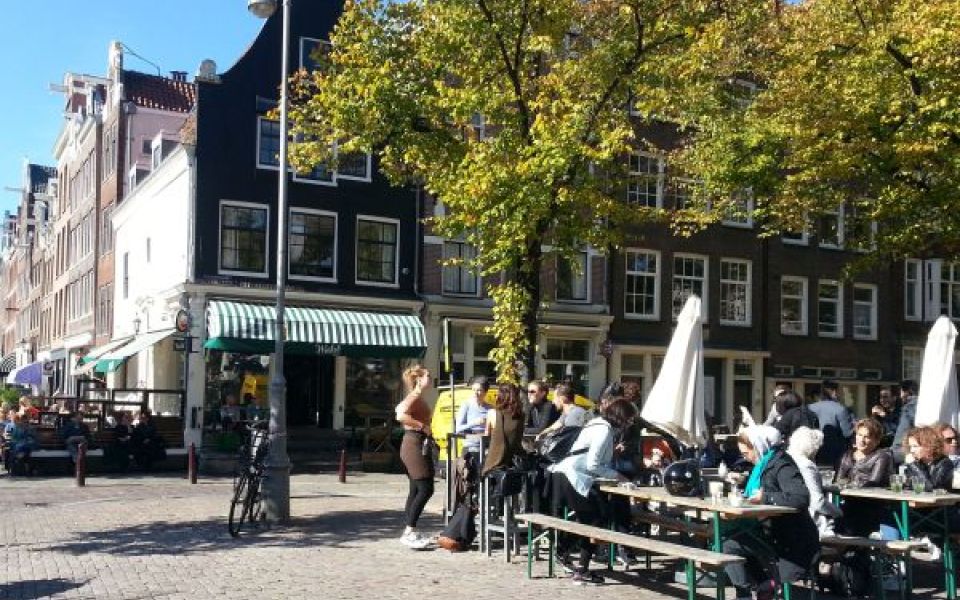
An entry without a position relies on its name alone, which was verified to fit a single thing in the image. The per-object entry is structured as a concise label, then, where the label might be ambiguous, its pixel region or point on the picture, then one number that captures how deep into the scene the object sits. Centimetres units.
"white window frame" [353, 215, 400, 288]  2786
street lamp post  1341
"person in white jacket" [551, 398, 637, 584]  988
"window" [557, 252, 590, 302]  3011
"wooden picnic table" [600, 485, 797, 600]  804
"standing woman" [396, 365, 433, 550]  1155
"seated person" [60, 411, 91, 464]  2184
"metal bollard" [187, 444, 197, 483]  1978
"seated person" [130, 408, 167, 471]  2250
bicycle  1271
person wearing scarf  822
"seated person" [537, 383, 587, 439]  1141
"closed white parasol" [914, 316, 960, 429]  1269
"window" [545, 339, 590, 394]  3034
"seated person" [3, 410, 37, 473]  2148
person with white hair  893
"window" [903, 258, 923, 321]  3684
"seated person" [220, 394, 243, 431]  2523
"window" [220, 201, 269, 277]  2634
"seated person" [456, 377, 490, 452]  1216
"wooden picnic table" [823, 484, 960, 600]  924
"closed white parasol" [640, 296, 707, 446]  1178
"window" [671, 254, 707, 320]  3222
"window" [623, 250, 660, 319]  3150
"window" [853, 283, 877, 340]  3562
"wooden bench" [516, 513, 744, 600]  777
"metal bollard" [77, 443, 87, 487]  1912
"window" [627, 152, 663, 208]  3037
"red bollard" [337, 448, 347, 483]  2080
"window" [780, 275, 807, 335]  3416
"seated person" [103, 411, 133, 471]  2228
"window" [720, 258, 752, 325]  3309
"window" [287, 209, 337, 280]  2714
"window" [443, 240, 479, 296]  2872
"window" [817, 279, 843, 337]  3497
